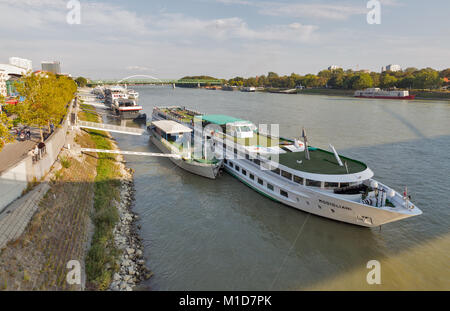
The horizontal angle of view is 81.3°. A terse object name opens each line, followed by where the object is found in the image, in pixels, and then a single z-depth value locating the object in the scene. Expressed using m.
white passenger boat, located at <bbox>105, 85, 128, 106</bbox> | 74.56
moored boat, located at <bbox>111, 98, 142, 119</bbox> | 59.28
